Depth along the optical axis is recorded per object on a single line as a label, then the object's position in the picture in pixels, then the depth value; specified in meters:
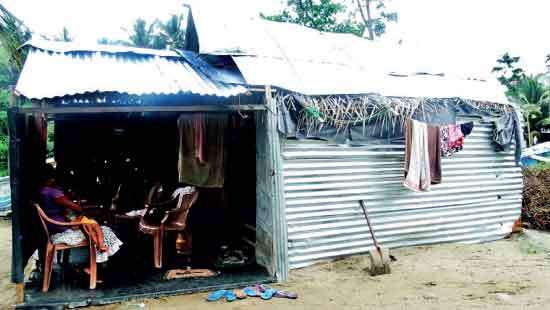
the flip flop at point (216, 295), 5.02
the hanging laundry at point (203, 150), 6.70
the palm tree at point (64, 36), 17.69
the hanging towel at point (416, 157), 6.80
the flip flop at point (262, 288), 5.29
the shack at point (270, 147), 5.32
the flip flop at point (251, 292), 5.16
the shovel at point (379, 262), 5.93
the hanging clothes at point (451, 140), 7.21
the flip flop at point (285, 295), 5.12
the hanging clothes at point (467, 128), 7.41
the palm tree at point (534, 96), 22.28
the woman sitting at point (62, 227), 5.17
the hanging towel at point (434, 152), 6.98
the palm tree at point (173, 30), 18.69
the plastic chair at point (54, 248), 5.05
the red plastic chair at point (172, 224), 5.95
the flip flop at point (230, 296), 5.02
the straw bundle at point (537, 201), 8.88
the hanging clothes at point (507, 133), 7.75
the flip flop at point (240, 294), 5.10
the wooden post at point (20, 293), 4.82
